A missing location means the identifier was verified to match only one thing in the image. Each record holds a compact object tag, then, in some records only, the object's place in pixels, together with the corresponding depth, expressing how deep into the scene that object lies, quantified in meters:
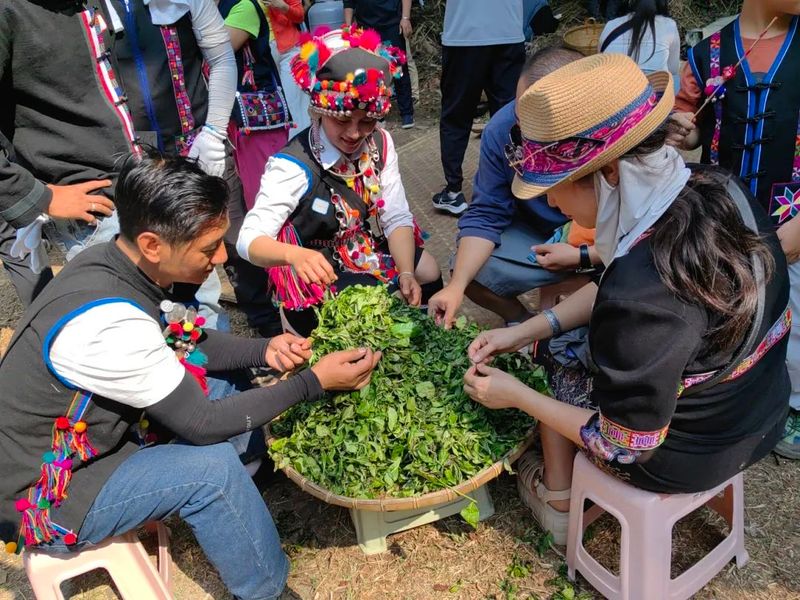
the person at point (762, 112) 2.74
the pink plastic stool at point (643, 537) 2.13
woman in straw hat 1.72
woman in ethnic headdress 2.75
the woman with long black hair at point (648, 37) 3.44
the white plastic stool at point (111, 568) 2.23
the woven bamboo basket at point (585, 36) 5.74
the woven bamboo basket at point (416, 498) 2.21
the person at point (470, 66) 5.01
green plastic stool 2.62
